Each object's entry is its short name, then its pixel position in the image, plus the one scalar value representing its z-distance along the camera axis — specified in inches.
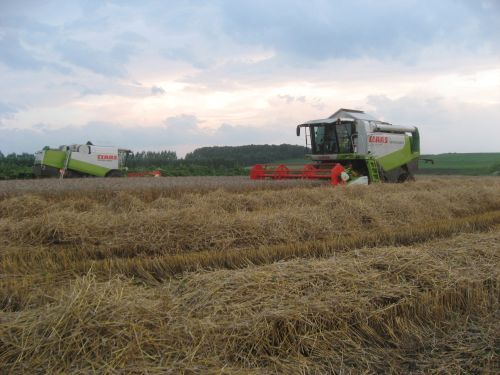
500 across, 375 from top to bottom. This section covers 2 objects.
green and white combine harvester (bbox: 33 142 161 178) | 939.3
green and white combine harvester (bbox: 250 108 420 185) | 624.4
